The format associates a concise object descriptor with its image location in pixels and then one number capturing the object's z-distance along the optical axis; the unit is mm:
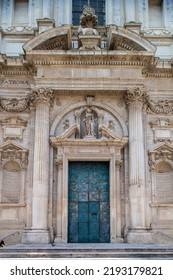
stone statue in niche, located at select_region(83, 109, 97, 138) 15984
